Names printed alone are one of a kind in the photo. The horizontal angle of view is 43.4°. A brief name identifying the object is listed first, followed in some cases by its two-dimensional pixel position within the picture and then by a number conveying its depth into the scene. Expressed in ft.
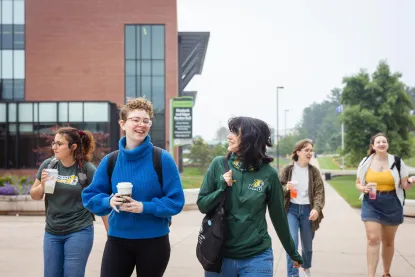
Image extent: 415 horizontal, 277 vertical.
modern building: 147.02
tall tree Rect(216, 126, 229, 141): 461.70
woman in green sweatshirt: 11.78
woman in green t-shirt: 14.55
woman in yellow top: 21.03
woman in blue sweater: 11.84
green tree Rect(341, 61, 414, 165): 129.18
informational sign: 94.89
